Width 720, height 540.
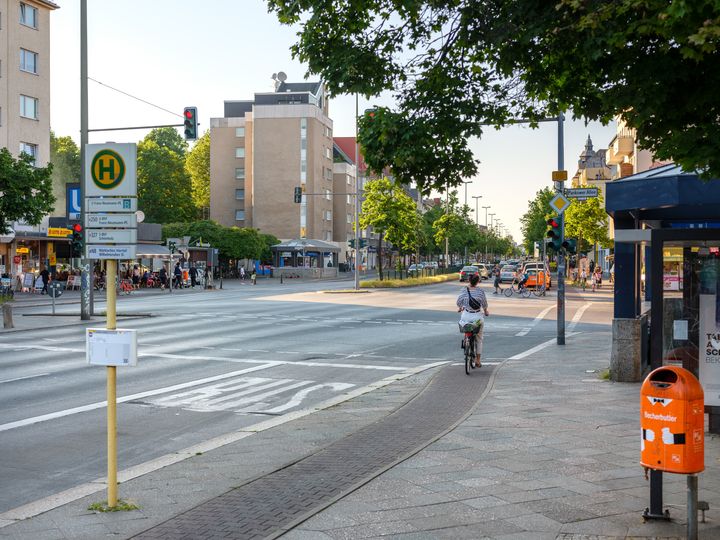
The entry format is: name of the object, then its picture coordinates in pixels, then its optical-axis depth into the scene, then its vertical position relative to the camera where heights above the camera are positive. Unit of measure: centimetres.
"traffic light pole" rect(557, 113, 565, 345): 1957 -6
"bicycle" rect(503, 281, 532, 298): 4724 -182
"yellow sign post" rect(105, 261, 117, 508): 616 -132
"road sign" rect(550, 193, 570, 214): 1933 +136
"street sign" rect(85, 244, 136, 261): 637 +9
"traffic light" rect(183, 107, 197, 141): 2573 +444
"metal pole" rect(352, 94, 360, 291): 5123 +104
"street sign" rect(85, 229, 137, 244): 642 +21
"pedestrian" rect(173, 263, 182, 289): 5718 -111
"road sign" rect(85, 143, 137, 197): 639 +72
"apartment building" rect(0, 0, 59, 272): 4684 +1023
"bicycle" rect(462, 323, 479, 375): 1416 -144
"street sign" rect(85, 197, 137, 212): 640 +46
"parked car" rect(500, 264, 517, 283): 6286 -109
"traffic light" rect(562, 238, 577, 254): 2006 +39
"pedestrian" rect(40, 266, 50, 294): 4684 -83
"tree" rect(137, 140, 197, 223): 8788 +845
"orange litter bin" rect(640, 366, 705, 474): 520 -104
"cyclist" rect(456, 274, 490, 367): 1452 -90
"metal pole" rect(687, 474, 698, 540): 513 -156
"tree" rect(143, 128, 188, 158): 10480 +1621
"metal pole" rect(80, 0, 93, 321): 2725 +553
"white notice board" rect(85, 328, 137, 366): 613 -64
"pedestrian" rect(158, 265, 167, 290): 5428 -105
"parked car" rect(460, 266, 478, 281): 6500 -81
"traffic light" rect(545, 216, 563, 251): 2009 +63
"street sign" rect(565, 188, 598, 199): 1877 +156
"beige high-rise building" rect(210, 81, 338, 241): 9219 +1122
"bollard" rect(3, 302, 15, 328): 2402 -159
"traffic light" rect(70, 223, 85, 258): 2906 +80
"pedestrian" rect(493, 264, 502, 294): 4997 -117
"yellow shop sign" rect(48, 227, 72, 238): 4797 +181
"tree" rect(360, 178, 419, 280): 6203 +369
